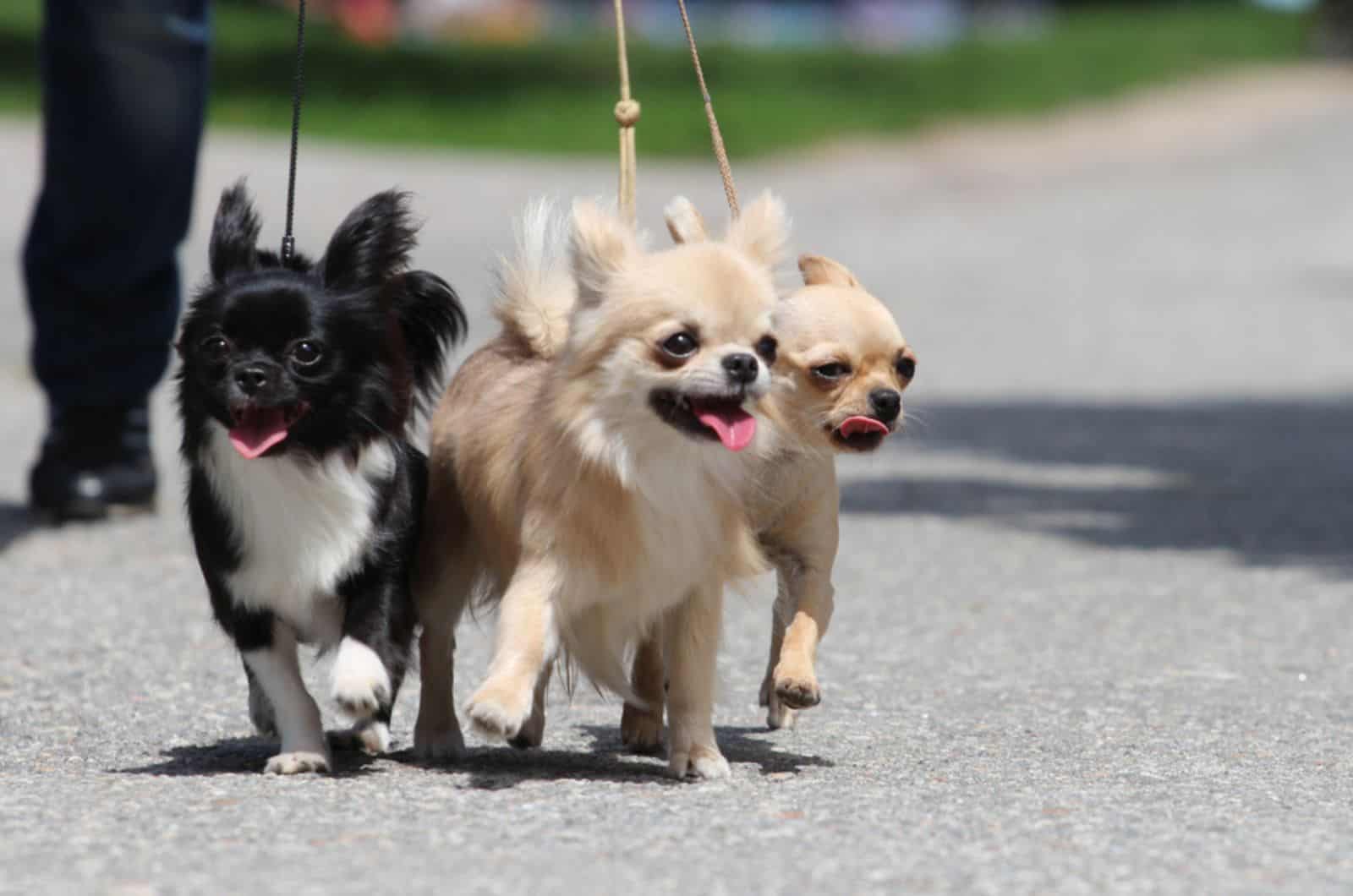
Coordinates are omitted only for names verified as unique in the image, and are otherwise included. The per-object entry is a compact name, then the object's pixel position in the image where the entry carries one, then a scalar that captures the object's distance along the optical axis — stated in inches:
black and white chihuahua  322.3
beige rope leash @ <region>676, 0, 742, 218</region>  359.9
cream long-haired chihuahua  315.3
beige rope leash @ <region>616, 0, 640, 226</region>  357.1
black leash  346.6
